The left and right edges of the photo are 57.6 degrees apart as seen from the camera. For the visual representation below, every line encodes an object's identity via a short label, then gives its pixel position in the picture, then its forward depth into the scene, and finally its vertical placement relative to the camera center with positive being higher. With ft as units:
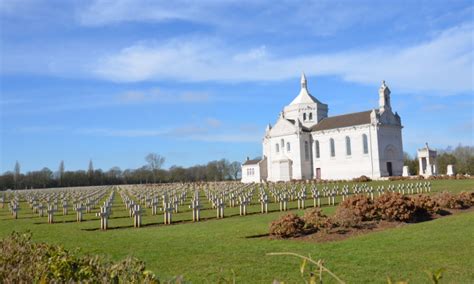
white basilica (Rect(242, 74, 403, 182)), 192.54 +17.98
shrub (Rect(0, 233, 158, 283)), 13.44 -2.65
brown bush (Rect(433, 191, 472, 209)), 58.29 -2.98
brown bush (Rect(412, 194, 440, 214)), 51.25 -2.89
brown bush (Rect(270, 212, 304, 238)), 40.40 -4.03
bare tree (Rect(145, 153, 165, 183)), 364.99 +19.47
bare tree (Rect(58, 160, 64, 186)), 333.01 +14.33
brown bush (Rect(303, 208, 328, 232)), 42.86 -3.88
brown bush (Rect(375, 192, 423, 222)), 47.06 -3.09
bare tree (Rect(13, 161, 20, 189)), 320.87 +13.52
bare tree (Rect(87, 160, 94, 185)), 340.65 +12.74
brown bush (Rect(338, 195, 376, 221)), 47.62 -2.89
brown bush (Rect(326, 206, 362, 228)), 43.52 -3.84
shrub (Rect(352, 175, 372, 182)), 168.56 +0.89
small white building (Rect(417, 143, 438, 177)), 179.75 +8.05
